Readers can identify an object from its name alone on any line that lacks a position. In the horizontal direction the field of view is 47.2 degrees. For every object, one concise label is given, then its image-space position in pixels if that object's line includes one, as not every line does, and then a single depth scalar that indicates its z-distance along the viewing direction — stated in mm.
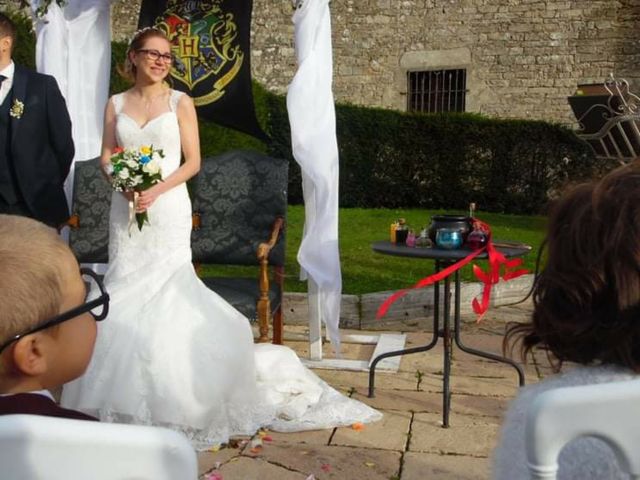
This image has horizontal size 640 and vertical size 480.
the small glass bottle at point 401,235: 3961
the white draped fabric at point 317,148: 4520
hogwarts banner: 5516
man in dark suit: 4148
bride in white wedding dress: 3449
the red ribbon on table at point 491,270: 3486
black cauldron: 3707
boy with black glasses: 1145
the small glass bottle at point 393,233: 3990
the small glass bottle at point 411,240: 3783
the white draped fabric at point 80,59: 5105
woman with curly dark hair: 1125
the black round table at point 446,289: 3543
